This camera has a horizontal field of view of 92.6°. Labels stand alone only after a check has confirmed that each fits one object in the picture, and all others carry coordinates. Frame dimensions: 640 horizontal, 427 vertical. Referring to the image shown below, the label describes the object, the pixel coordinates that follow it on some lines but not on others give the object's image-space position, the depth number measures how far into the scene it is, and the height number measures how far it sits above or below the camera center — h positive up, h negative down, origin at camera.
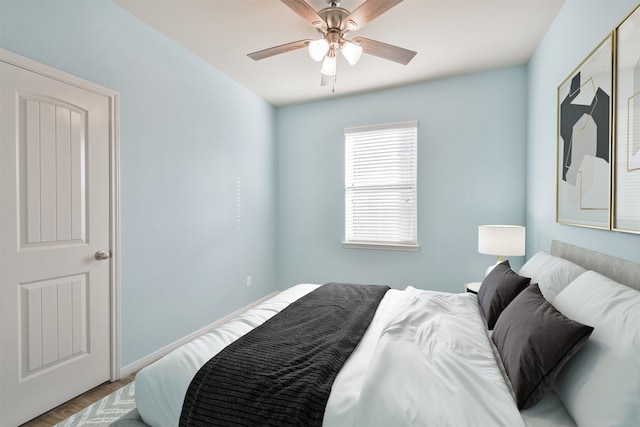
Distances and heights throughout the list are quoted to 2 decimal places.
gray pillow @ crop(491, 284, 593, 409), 1.00 -0.48
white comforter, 0.96 -0.61
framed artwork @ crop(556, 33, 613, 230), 1.56 +0.40
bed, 0.91 -0.59
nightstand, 2.69 -0.68
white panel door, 1.68 -0.18
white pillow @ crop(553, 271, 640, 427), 0.82 -0.46
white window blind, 3.60 +0.31
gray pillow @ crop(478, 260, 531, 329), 1.68 -0.46
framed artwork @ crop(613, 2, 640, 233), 1.34 +0.38
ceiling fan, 1.95 +1.17
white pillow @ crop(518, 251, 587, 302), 1.57 -0.35
